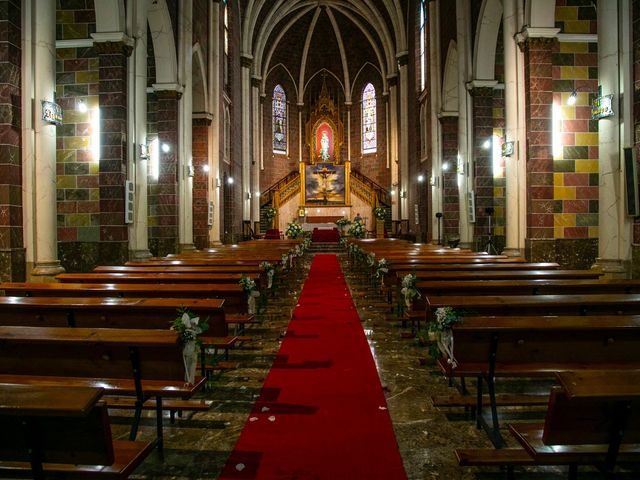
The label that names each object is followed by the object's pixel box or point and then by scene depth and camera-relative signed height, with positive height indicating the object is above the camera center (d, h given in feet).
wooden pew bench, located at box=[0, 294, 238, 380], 15.70 -2.32
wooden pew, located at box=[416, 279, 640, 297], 19.66 -2.05
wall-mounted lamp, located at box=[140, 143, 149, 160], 38.75 +6.86
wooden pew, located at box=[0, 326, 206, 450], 11.25 -2.89
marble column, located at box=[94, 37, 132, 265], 36.32 +6.45
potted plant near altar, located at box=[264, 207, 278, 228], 115.96 +5.64
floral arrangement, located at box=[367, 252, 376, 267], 35.79 -1.56
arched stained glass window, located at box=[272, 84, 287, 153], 133.18 +31.51
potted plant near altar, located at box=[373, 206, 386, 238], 112.68 +4.10
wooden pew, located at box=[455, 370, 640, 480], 6.83 -2.85
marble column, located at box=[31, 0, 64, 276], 27.78 +5.45
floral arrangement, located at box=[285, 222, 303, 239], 88.17 +1.26
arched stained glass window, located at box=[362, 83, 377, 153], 132.87 +31.20
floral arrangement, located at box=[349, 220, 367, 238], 85.92 +1.26
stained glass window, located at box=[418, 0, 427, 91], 79.24 +31.77
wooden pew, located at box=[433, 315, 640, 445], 11.93 -2.77
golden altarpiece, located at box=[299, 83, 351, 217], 118.98 +17.16
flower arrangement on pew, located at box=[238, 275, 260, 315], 20.10 -1.94
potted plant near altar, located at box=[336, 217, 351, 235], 98.68 +2.66
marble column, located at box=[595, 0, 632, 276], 28.04 +4.67
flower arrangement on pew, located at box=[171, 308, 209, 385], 11.35 -2.23
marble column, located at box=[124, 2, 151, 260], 37.73 +8.30
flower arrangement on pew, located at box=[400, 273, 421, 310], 20.22 -2.11
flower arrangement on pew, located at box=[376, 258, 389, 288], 28.94 -1.70
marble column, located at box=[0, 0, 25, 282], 26.02 +4.97
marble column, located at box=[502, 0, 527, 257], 37.91 +7.50
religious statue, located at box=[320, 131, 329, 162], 133.49 +24.79
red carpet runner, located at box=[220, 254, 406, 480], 10.57 -4.76
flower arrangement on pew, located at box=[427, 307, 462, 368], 12.17 -2.49
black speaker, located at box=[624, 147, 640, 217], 26.00 +2.71
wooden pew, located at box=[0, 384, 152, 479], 6.34 -2.72
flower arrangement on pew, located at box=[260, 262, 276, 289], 28.16 -1.70
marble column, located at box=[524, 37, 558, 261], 35.63 +6.38
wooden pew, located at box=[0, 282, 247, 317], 19.52 -1.96
